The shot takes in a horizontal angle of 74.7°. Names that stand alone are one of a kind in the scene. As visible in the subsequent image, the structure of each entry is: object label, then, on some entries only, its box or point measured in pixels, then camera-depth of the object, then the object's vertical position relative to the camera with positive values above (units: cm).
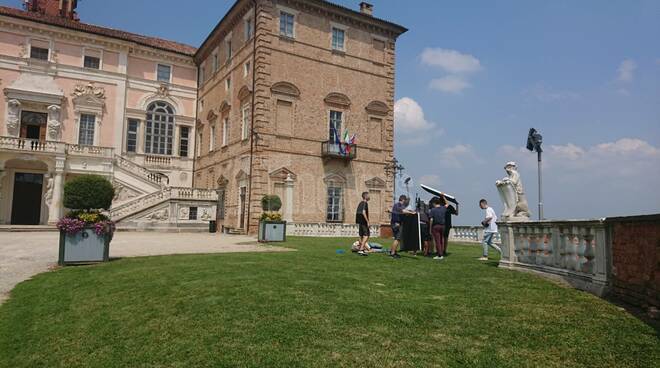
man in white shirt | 1195 +2
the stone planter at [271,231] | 1767 -47
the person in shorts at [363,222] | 1189 +0
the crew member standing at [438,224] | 1140 +0
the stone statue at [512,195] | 965 +71
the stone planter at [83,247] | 1048 -80
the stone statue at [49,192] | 2650 +132
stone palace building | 2447 +669
